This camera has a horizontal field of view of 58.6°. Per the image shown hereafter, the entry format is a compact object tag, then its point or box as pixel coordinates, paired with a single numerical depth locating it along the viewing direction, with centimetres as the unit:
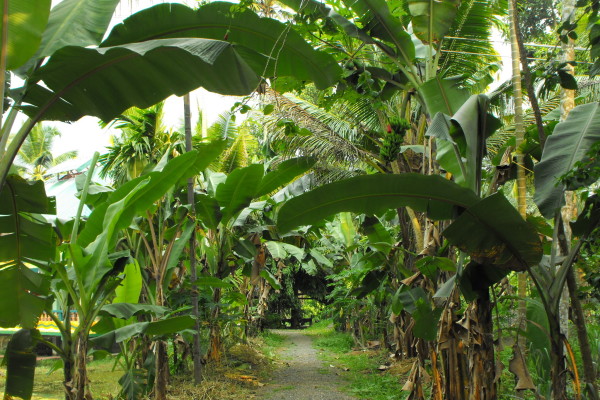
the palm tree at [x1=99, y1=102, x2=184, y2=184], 818
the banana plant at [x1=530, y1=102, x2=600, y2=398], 390
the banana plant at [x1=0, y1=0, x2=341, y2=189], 308
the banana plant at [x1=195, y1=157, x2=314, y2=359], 648
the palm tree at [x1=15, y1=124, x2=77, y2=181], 2858
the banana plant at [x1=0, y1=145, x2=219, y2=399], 419
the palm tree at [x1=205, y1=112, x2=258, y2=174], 1106
